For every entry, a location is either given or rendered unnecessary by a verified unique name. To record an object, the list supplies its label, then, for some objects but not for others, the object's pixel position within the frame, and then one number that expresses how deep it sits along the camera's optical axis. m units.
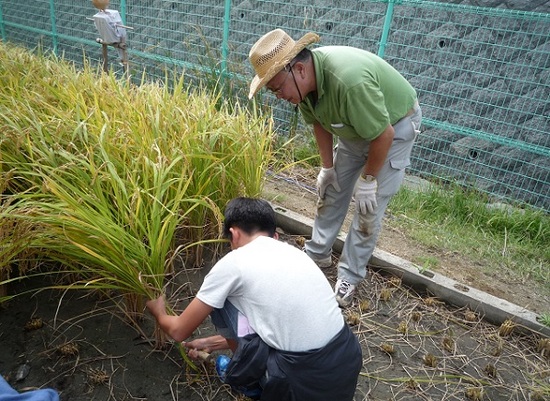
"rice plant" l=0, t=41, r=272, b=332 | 1.63
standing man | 1.89
